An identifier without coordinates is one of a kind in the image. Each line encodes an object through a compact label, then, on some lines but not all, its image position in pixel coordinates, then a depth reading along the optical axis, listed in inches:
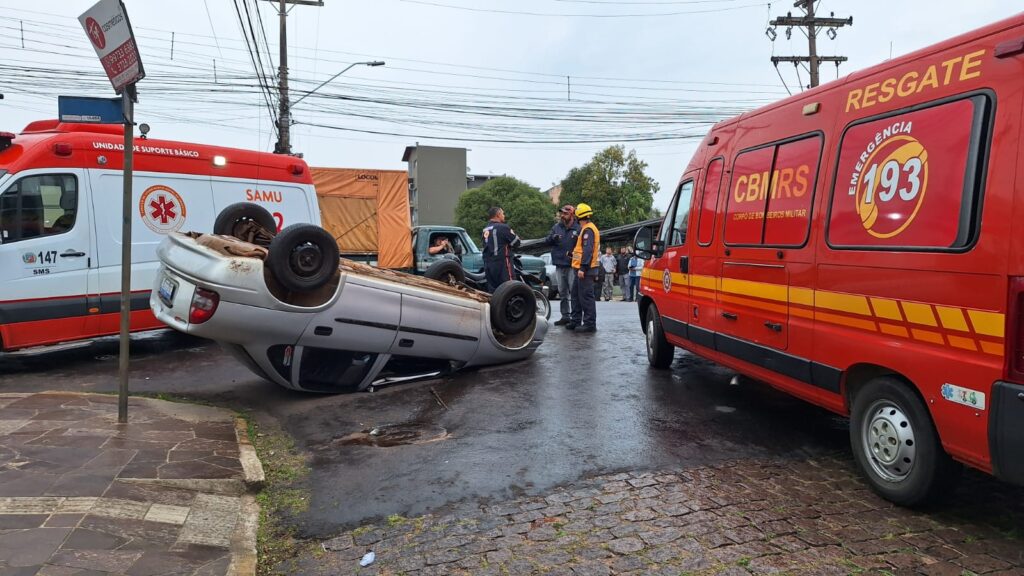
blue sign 315.3
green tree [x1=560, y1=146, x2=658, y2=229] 1481.3
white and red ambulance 273.1
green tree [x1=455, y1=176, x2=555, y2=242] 2010.3
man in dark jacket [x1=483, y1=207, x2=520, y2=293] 354.9
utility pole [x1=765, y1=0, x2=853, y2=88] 850.1
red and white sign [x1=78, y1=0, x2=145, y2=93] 176.9
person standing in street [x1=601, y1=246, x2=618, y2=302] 813.9
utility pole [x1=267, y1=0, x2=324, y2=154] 764.0
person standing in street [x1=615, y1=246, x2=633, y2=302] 742.2
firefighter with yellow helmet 352.8
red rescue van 116.4
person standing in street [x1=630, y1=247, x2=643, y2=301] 703.9
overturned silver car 202.7
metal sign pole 183.2
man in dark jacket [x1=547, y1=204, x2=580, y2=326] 371.6
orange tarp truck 591.8
